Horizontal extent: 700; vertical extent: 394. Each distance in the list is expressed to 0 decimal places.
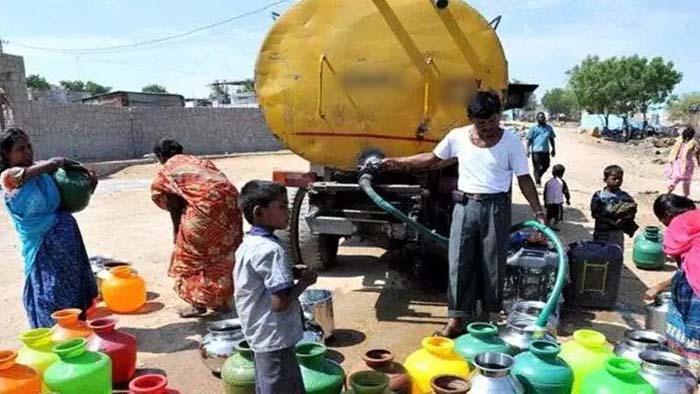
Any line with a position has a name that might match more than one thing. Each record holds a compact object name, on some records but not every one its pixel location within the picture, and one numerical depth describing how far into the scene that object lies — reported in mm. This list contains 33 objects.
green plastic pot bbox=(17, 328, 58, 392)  2951
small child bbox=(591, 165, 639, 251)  5105
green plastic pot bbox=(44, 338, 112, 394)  2697
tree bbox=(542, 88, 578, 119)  101888
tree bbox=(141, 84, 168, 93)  76438
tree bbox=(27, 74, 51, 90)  58828
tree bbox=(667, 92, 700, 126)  64500
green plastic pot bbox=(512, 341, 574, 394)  2590
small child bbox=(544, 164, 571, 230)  7801
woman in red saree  4289
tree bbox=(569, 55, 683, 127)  48062
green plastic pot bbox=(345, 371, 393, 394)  2449
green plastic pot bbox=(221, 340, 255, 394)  2812
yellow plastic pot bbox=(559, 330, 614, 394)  2840
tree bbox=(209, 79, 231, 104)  40988
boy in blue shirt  2338
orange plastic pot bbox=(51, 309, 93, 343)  3260
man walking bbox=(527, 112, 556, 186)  10555
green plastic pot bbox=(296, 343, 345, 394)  2592
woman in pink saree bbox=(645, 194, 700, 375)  3256
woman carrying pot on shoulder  3539
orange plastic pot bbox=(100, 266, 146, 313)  4629
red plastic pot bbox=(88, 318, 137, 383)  3217
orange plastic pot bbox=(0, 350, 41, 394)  2650
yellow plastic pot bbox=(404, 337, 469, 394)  2803
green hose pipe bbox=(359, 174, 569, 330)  3234
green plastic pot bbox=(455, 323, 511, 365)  2922
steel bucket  3992
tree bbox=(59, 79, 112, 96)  74556
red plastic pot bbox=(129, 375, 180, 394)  2426
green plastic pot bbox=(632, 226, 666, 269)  6062
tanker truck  4574
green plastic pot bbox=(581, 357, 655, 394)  2443
